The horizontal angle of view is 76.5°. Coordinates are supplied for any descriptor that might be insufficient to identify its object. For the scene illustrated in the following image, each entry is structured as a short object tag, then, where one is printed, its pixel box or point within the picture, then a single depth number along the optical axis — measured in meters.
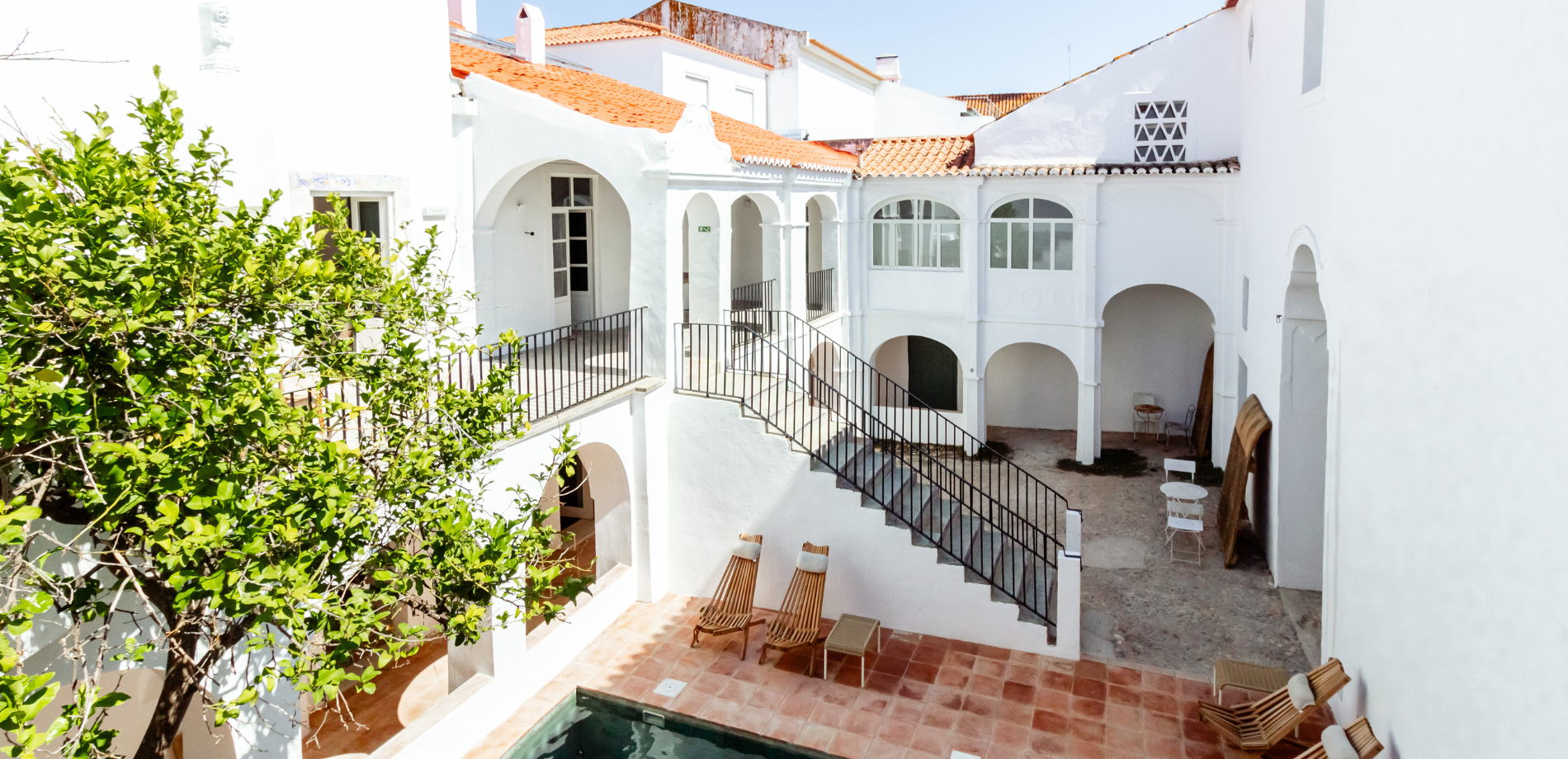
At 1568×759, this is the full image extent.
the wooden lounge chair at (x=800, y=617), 10.48
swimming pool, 9.12
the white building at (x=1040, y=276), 5.59
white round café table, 14.12
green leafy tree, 3.88
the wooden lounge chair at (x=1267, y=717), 8.18
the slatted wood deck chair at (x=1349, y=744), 7.28
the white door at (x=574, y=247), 15.43
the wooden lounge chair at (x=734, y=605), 10.91
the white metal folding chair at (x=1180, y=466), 15.55
